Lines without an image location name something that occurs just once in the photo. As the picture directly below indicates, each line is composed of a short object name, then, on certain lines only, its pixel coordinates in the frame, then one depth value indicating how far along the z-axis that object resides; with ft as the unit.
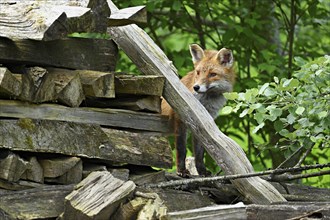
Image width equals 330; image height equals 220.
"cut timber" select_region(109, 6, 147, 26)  36.04
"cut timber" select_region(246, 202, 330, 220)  32.30
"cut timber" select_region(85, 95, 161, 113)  37.62
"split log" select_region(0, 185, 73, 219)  31.30
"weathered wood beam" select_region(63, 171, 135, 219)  30.79
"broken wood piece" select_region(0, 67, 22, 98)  31.27
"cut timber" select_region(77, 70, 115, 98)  35.54
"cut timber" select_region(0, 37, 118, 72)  33.18
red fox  49.37
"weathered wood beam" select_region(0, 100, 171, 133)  33.23
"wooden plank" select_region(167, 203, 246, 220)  29.89
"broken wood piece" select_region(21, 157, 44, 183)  33.35
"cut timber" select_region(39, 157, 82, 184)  34.11
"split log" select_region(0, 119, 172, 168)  32.98
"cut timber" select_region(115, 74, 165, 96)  37.82
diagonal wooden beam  38.20
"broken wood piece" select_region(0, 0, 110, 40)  31.37
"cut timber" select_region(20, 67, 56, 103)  32.83
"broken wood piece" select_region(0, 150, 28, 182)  32.35
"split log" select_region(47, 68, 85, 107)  34.41
